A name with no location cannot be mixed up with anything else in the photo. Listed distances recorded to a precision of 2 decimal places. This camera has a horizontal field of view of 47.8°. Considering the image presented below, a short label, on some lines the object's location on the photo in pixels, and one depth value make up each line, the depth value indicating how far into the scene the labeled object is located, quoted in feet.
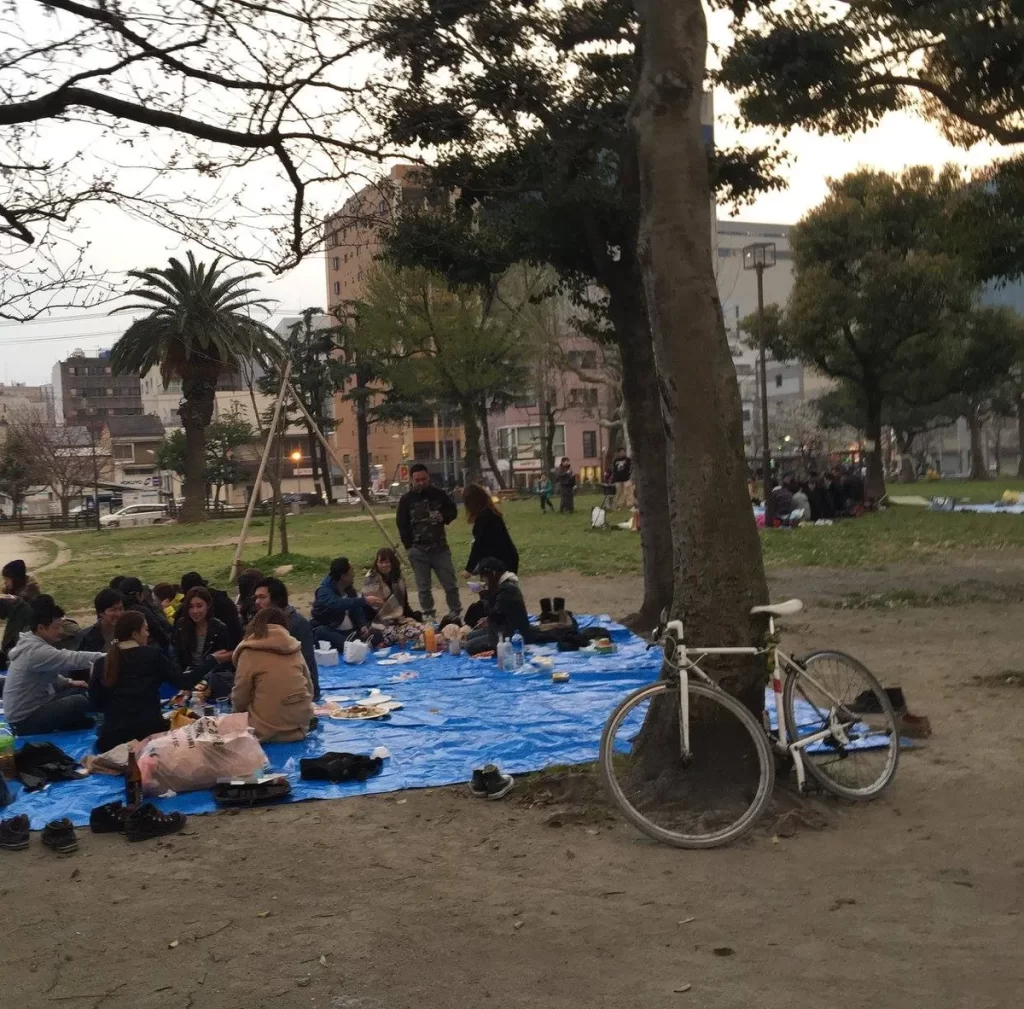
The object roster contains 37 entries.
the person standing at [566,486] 120.16
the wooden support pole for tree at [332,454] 61.46
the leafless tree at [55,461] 215.92
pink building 199.00
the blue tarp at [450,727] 22.48
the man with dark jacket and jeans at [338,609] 38.70
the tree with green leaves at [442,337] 135.74
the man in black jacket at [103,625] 30.37
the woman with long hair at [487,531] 42.32
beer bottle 21.40
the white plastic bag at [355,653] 37.40
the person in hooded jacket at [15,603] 34.27
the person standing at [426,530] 44.04
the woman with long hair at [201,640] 31.01
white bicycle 17.97
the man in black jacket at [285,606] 29.58
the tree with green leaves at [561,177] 31.91
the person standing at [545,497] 127.13
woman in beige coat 25.63
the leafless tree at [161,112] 22.94
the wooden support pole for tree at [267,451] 60.44
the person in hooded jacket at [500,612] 37.40
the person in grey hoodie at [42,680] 27.71
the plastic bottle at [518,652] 35.12
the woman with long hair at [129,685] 24.47
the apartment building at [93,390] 395.14
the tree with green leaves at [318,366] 200.54
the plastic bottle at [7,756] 23.84
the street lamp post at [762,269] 100.55
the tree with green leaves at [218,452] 212.02
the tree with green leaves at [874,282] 103.14
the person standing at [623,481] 104.99
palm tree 141.83
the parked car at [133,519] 176.55
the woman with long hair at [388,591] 41.45
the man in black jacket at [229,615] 33.17
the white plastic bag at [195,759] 22.24
